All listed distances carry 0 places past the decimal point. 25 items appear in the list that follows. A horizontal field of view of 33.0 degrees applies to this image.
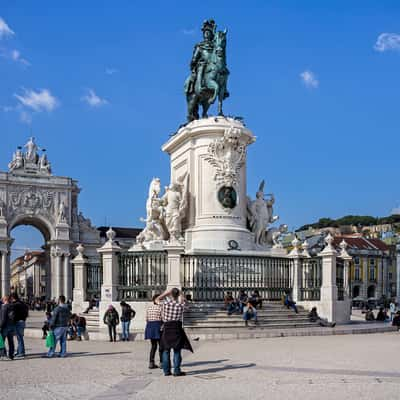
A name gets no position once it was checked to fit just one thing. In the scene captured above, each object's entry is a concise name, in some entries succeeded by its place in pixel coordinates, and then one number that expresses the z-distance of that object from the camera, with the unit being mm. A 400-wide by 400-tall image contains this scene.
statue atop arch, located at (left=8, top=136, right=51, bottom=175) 75625
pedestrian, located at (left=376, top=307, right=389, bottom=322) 30078
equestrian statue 24859
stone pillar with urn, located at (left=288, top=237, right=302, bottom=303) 23562
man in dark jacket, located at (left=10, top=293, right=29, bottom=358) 13898
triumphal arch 71375
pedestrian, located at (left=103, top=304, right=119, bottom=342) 18219
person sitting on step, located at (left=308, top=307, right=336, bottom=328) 21598
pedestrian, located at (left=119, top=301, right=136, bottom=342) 18344
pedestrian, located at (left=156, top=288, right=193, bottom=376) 10844
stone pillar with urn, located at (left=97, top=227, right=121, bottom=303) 21203
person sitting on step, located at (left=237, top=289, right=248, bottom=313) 20780
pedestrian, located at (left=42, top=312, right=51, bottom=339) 19241
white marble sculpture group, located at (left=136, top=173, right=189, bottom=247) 23250
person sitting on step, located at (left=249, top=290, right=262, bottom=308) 20875
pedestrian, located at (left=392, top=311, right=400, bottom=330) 23155
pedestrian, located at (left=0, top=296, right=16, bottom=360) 13711
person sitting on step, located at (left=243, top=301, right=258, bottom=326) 19750
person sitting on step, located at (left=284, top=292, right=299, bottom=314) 22338
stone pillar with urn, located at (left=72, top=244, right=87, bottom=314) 26547
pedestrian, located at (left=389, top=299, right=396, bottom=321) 34081
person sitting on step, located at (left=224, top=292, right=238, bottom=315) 20594
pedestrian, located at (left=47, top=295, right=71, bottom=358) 14102
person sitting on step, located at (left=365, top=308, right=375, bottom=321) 29805
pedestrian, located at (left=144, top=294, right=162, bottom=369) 11938
